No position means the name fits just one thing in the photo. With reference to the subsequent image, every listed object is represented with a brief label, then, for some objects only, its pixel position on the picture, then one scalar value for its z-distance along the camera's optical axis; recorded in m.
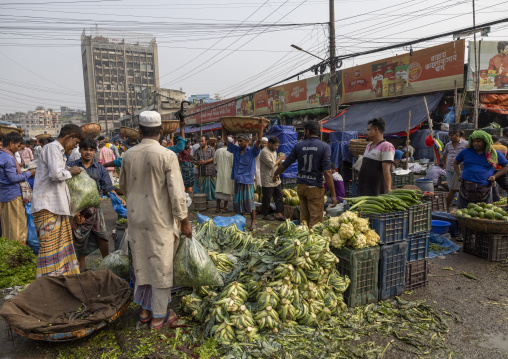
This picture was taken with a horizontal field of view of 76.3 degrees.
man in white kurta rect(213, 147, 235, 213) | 8.80
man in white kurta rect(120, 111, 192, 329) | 3.14
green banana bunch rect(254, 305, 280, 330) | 3.13
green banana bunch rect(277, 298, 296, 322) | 3.24
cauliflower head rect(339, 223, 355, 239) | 3.67
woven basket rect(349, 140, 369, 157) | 9.53
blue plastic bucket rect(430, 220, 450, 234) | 6.17
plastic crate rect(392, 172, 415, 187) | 9.01
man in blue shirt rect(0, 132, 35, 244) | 5.18
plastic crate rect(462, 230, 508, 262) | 5.20
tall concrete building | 101.50
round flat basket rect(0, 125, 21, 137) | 7.53
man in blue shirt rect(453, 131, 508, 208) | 5.86
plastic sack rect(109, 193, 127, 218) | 5.71
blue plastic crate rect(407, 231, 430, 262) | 4.17
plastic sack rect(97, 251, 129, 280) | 4.16
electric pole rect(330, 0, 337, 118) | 13.45
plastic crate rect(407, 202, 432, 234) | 4.12
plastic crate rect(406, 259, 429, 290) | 4.20
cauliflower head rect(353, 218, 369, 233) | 3.73
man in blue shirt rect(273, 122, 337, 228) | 5.32
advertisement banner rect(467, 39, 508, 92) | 13.24
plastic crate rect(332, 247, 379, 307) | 3.69
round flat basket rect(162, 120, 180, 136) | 6.43
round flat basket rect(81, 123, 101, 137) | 8.65
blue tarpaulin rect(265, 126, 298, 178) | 11.63
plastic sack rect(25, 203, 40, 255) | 5.63
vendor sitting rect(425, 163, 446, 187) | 10.63
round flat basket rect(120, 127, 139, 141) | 9.92
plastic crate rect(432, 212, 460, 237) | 6.48
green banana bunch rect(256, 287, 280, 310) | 3.22
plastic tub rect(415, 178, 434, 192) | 8.28
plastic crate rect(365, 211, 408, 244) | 3.87
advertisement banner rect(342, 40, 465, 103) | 13.68
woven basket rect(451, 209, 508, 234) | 5.02
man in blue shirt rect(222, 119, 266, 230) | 7.18
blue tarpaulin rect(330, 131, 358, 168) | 10.88
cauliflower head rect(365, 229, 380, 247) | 3.76
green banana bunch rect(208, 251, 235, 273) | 3.81
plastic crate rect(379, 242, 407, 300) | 3.89
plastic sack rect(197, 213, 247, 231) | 5.62
